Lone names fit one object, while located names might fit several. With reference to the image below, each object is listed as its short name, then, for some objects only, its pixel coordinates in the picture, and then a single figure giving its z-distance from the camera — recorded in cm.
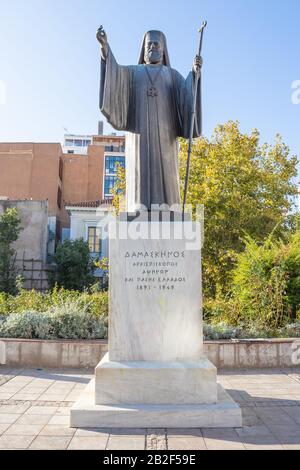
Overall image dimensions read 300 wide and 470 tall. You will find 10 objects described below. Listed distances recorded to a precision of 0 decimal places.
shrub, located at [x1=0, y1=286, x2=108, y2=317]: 983
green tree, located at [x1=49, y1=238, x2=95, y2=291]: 2722
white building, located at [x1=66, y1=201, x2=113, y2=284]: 3347
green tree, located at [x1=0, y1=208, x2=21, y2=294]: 2481
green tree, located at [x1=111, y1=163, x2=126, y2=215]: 1869
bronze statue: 530
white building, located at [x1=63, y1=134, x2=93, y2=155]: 6915
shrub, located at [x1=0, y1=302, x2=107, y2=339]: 834
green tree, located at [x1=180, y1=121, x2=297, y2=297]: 1683
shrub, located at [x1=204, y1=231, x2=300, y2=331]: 940
